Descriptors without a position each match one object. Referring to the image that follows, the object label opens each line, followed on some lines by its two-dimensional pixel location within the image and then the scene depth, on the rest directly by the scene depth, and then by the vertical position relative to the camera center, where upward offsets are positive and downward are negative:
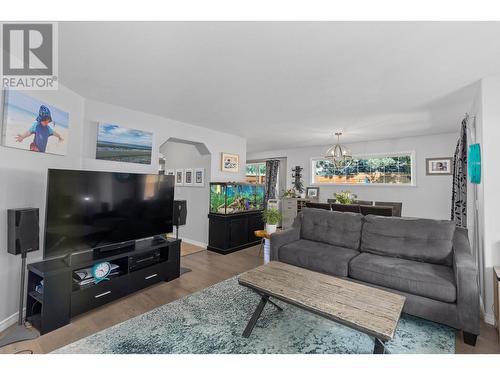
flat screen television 2.18 -0.23
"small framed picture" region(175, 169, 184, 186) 5.18 +0.28
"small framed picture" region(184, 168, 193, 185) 4.98 +0.29
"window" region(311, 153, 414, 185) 5.27 +0.54
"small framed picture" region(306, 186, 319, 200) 6.53 -0.03
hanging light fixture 4.47 +0.74
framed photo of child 2.00 +0.61
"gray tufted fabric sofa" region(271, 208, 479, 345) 1.92 -0.76
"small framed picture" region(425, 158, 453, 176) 4.73 +0.57
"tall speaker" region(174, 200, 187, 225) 3.49 -0.36
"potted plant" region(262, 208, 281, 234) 3.73 -0.49
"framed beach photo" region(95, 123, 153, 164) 3.06 +0.64
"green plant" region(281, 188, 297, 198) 6.69 -0.10
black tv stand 2.01 -1.00
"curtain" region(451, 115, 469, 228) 3.12 +0.13
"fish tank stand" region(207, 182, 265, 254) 4.32 -0.56
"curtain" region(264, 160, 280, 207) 7.73 +0.46
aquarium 4.38 -0.15
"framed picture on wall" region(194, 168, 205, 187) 4.75 +0.26
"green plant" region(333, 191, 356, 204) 4.10 -0.12
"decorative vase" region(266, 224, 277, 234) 3.73 -0.62
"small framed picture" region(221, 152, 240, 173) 4.82 +0.60
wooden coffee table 1.40 -0.79
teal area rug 1.77 -1.23
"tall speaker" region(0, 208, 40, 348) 1.90 -0.45
